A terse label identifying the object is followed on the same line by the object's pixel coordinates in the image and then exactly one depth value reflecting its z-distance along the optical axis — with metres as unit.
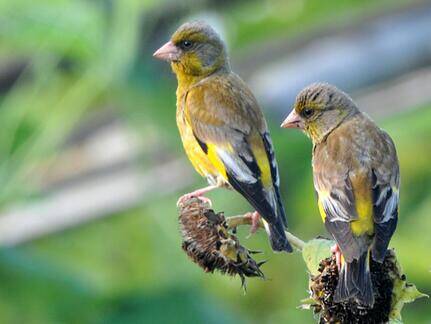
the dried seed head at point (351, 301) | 9.15
